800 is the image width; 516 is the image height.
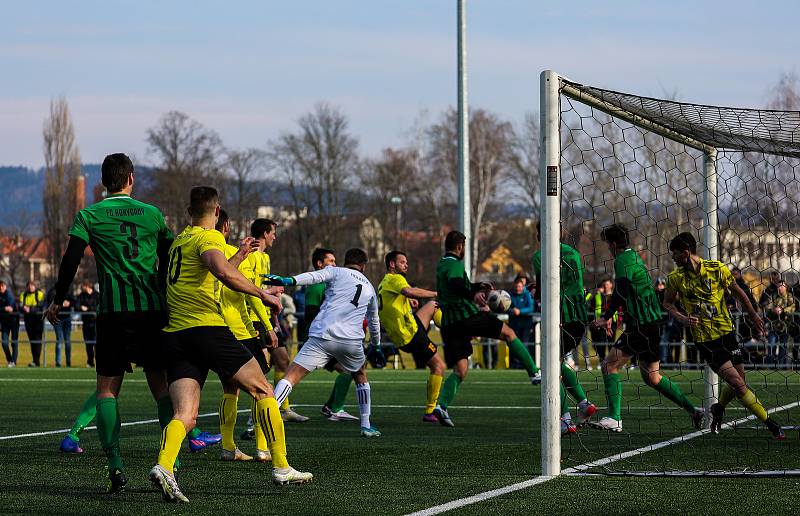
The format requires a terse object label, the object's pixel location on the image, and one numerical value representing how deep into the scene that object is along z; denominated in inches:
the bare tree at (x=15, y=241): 3390.7
